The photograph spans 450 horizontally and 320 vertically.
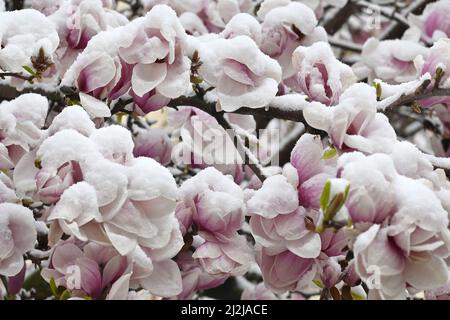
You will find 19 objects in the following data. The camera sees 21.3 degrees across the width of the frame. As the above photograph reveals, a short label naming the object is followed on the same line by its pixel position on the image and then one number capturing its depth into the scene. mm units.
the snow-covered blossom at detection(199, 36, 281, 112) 1292
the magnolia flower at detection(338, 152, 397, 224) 1114
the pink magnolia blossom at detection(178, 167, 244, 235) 1234
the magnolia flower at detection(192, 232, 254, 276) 1234
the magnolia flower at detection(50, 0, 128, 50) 1369
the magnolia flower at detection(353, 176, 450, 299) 1111
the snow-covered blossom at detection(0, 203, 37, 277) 1199
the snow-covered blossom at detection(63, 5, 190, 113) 1262
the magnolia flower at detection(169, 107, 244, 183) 1410
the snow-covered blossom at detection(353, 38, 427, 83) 1597
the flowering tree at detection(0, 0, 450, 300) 1133
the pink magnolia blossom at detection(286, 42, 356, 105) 1289
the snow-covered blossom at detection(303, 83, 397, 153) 1196
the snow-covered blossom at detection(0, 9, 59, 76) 1262
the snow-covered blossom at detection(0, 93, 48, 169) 1229
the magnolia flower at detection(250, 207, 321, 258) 1210
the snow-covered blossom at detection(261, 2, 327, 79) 1475
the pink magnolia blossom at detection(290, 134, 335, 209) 1213
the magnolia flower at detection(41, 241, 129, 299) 1200
